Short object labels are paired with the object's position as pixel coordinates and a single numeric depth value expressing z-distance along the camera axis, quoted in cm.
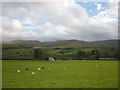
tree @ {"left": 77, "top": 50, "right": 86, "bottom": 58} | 11070
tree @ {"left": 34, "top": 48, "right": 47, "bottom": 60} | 8131
